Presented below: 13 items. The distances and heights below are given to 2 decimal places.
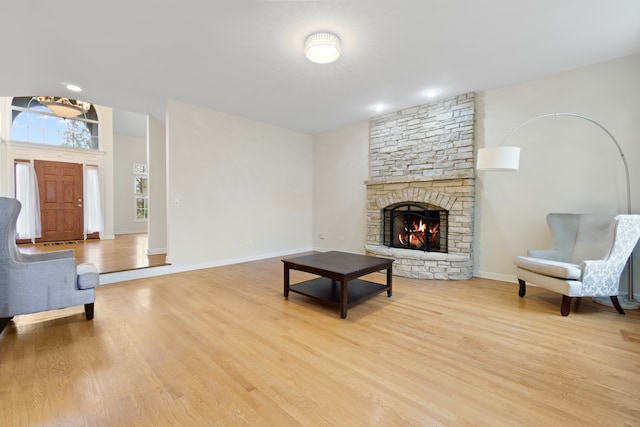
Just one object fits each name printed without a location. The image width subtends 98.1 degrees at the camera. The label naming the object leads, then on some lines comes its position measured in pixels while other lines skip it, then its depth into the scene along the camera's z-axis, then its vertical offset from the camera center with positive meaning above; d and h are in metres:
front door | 6.96 +0.08
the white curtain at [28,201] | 6.64 +0.05
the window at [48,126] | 6.68 +1.97
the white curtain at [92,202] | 7.56 +0.04
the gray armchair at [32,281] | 2.35 -0.71
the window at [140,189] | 9.27 +0.49
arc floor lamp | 3.10 +0.51
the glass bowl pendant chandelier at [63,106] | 6.37 +2.27
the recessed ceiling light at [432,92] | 4.19 +1.75
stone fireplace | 4.30 +0.29
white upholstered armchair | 2.81 -0.58
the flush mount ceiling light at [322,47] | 2.76 +1.60
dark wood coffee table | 2.83 -0.74
